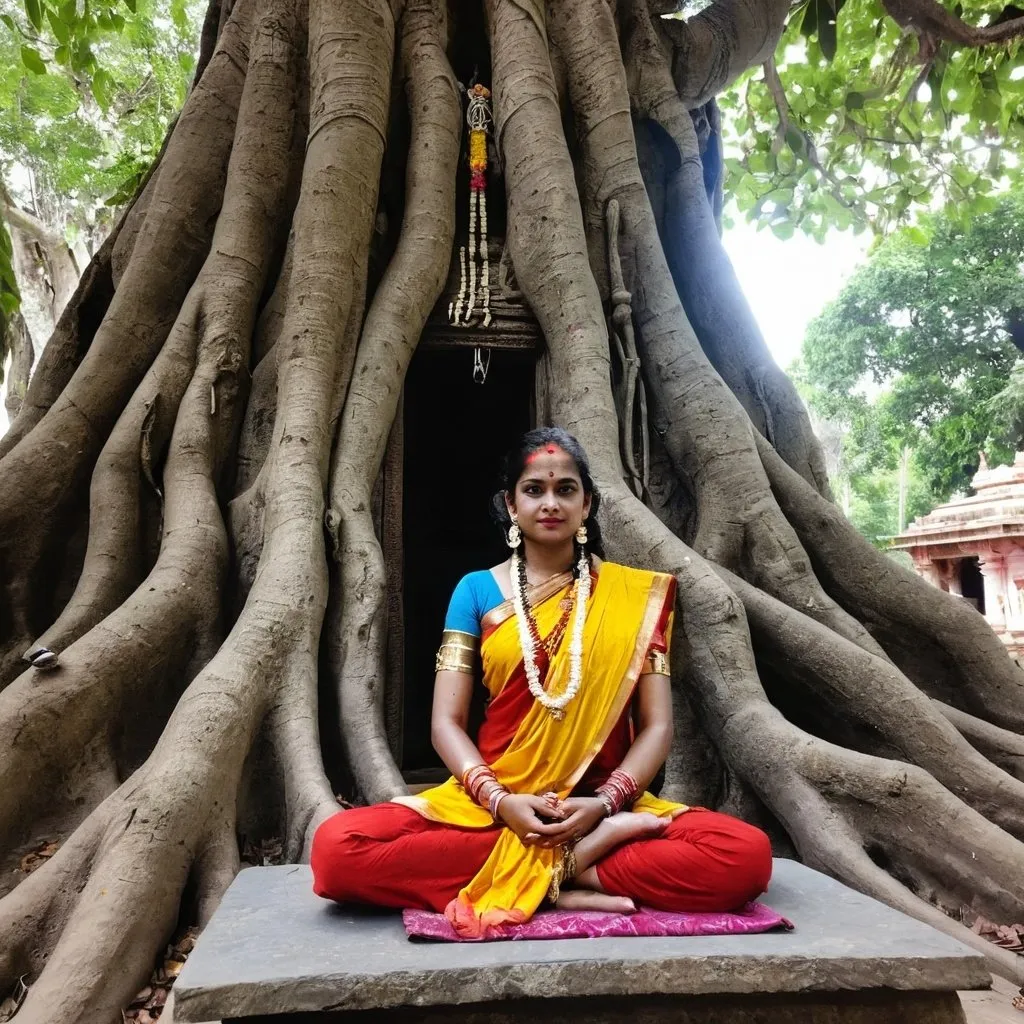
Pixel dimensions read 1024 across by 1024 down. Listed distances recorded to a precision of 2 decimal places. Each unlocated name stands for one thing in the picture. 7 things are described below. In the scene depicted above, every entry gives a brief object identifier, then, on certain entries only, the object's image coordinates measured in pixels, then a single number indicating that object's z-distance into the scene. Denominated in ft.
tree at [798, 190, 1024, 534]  67.67
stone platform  4.84
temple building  46.98
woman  5.91
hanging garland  14.26
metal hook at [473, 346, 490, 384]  14.33
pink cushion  5.50
